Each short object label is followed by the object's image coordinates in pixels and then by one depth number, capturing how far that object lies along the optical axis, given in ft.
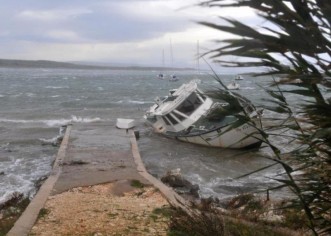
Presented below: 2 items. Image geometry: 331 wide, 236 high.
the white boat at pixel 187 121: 63.52
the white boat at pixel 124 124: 76.95
